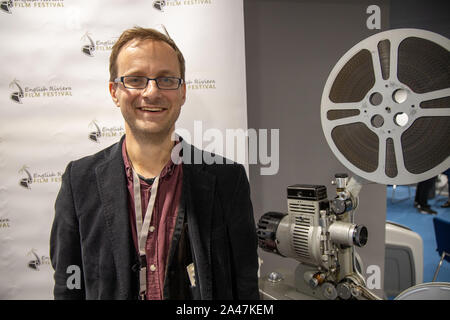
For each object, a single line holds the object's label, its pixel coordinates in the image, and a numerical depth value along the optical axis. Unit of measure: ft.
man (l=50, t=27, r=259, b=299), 4.29
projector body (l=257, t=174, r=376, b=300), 4.17
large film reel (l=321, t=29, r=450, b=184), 3.70
